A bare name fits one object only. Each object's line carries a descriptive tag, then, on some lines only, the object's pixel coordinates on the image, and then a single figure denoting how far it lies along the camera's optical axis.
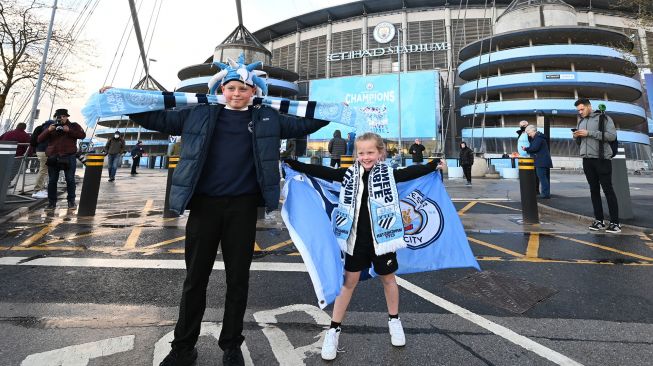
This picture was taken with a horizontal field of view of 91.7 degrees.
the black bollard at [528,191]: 6.82
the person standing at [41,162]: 8.41
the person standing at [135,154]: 21.83
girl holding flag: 2.37
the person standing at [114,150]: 14.52
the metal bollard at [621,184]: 6.51
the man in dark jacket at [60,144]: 7.42
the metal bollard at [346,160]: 7.73
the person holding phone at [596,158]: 5.79
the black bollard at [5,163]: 6.75
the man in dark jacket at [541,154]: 9.42
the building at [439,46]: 41.22
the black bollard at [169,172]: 7.29
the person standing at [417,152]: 17.50
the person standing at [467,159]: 15.73
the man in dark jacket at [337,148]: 13.58
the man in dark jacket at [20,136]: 10.19
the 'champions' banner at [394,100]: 40.50
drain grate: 2.97
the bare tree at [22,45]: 21.62
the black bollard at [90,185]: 7.09
